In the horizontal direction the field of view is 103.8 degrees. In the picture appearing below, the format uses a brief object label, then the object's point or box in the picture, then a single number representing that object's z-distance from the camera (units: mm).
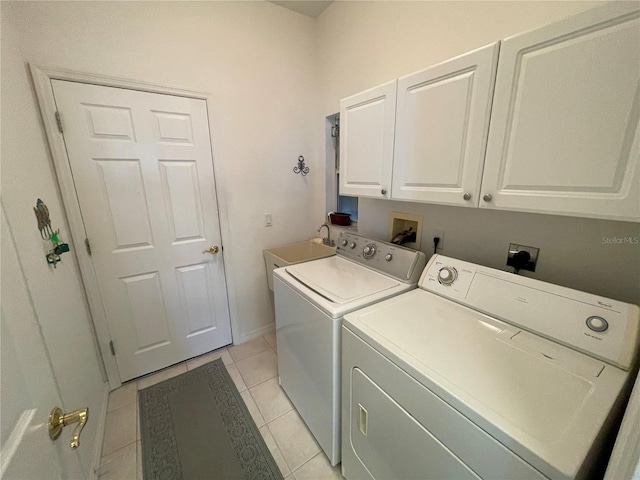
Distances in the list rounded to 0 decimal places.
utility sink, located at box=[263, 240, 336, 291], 2206
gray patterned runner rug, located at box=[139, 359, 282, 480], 1361
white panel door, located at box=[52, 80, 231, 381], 1567
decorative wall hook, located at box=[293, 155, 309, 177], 2359
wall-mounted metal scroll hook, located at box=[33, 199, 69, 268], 1134
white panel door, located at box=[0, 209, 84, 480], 442
